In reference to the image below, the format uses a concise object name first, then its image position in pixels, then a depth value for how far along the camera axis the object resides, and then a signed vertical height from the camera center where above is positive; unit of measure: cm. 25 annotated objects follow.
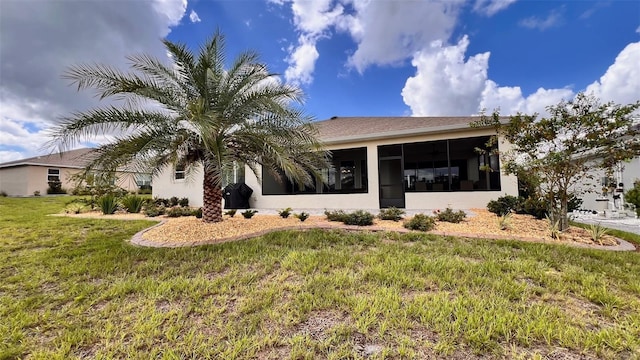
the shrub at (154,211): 987 -73
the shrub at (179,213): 952 -78
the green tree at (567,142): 530 +92
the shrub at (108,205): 1054 -48
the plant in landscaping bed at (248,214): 788 -73
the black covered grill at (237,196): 1210 -25
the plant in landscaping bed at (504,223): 626 -93
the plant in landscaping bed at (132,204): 1108 -49
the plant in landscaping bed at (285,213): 810 -75
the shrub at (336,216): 722 -78
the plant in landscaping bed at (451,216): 688 -82
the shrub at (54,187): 2397 +66
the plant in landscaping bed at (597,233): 529 -103
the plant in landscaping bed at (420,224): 618 -90
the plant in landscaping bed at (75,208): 1116 -64
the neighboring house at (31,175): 2291 +182
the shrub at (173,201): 1360 -49
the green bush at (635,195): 816 -42
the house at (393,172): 973 +80
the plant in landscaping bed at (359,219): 672 -81
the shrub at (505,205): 808 -63
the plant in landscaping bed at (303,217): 747 -80
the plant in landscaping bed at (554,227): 560 -97
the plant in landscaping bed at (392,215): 725 -77
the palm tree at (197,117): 536 +169
